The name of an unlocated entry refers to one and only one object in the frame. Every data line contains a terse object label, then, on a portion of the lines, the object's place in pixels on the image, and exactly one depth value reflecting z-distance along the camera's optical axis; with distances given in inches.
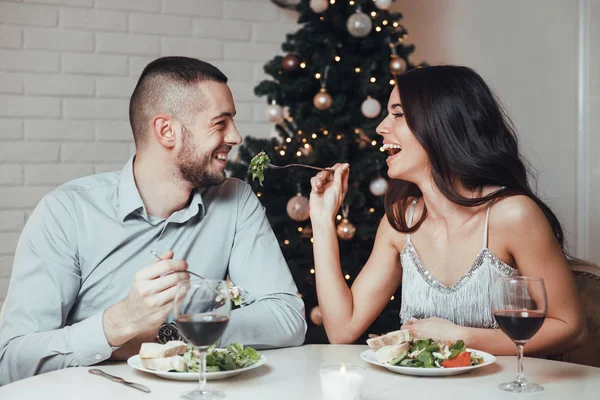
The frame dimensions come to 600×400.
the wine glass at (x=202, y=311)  48.3
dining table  52.4
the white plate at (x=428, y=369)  56.2
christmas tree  134.1
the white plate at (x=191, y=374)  55.1
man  66.5
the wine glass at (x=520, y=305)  52.2
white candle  47.8
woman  80.0
